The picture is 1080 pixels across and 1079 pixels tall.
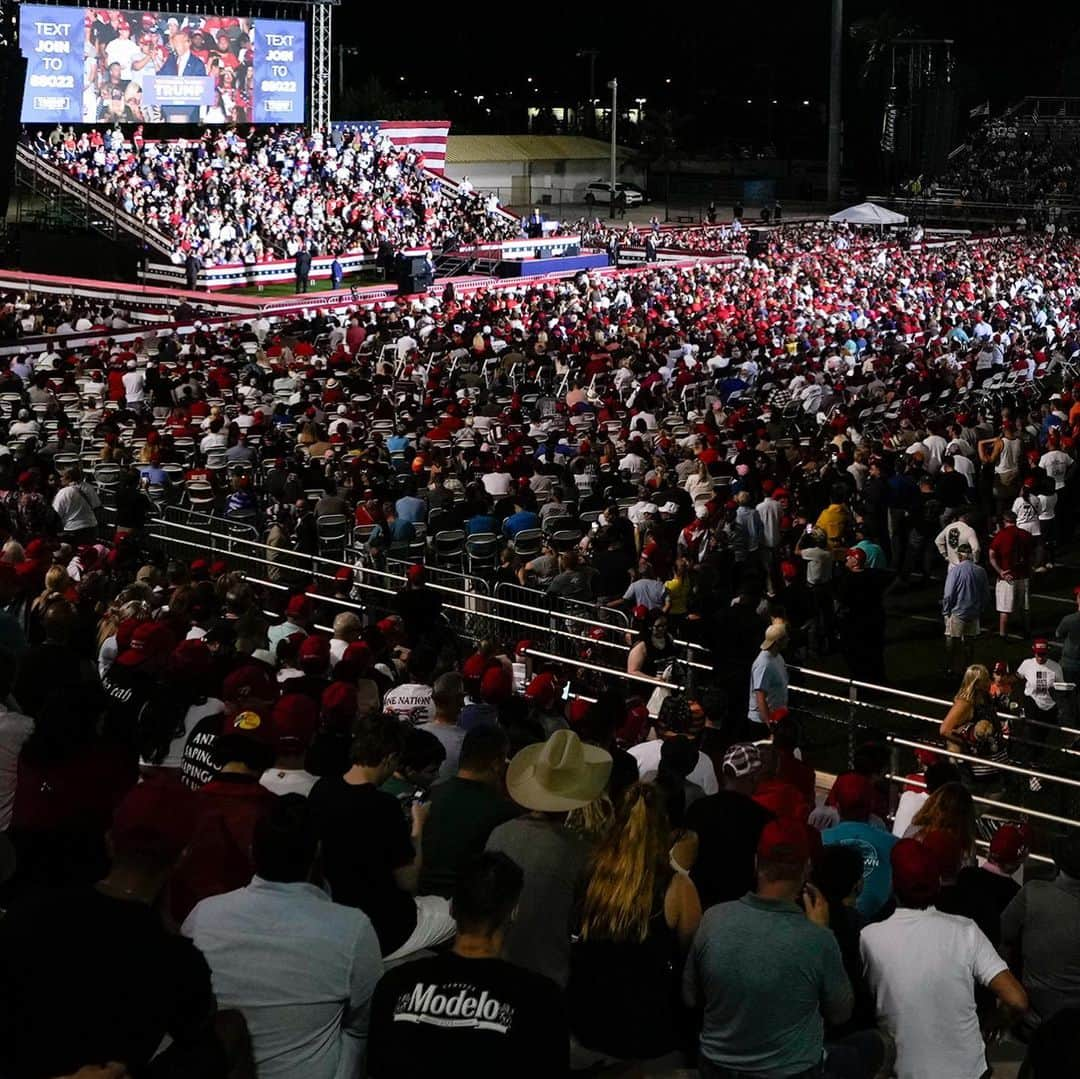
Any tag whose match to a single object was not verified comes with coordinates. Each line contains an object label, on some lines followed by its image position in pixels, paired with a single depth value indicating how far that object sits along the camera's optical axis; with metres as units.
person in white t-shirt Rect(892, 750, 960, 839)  7.27
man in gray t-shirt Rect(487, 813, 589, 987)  5.10
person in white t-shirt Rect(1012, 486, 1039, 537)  15.48
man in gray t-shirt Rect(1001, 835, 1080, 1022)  5.44
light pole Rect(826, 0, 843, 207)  61.75
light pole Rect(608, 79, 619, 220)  58.03
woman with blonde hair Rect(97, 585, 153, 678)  8.94
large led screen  40.53
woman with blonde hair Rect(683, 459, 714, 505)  15.79
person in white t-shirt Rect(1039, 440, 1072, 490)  17.08
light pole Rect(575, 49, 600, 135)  81.25
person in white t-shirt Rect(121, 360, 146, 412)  20.91
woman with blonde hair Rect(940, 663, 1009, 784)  9.69
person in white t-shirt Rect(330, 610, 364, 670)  9.70
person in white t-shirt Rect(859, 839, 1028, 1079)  5.11
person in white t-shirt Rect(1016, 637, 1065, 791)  11.32
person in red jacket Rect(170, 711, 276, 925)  5.02
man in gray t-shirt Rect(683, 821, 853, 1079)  4.70
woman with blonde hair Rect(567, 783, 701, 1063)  4.86
